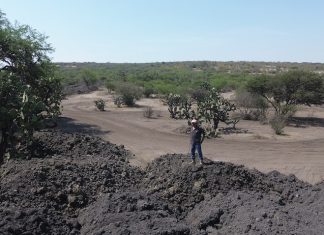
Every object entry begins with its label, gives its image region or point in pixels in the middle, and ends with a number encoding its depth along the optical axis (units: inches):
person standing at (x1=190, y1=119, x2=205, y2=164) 631.2
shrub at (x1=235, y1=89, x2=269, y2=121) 1397.6
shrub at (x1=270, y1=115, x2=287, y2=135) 1127.6
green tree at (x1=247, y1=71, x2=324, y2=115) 1450.5
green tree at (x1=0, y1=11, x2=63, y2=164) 422.6
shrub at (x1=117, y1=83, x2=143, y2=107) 1811.0
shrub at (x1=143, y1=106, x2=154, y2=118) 1445.6
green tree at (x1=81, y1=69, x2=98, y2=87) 2677.2
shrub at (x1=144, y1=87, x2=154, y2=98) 2186.3
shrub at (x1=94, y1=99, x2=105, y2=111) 1660.4
